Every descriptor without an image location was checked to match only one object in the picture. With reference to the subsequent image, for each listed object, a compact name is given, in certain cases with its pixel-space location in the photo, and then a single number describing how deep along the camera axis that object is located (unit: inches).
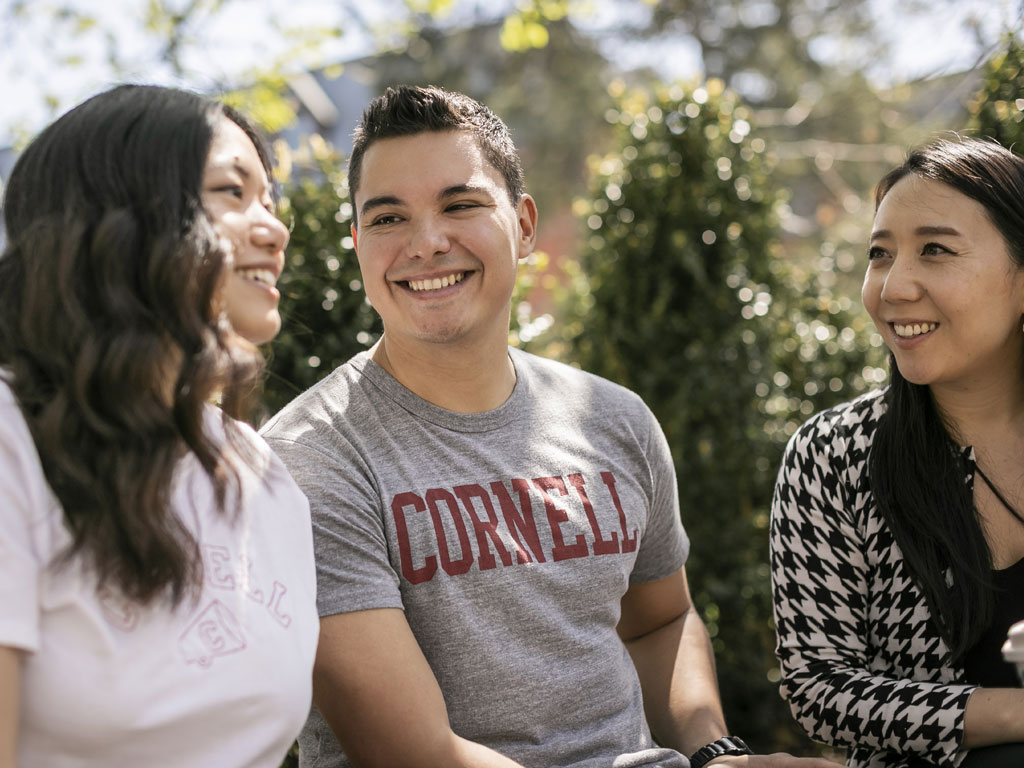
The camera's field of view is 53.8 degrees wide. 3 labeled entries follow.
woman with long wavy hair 57.5
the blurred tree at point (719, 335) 166.2
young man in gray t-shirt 82.4
